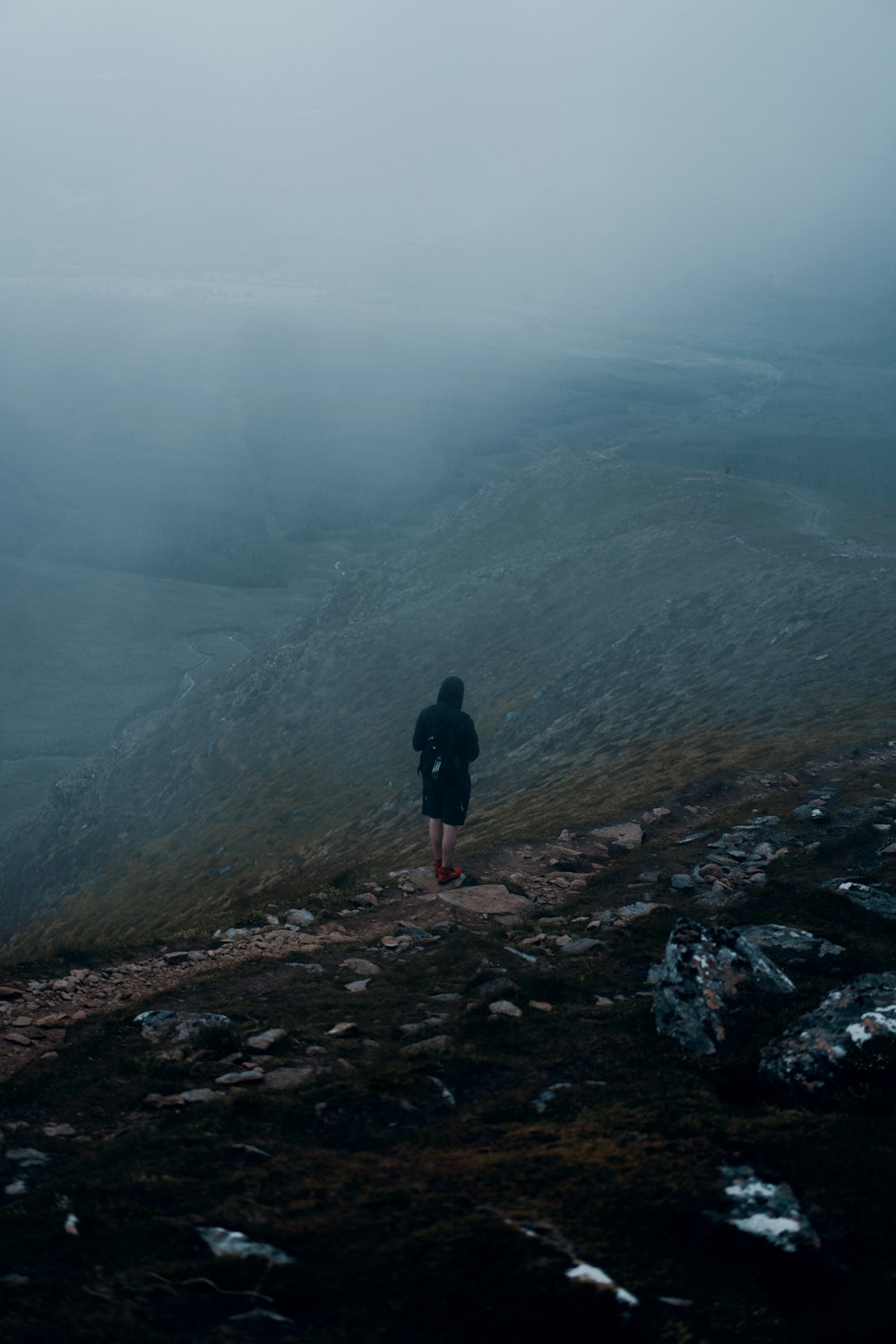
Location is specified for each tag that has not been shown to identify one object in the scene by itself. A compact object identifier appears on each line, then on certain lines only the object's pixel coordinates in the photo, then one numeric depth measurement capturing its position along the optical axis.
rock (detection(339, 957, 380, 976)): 12.78
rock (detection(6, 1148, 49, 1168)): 7.74
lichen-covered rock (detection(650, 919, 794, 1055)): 9.40
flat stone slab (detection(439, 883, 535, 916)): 15.73
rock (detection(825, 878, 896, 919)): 12.74
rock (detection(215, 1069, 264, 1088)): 9.13
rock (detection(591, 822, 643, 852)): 19.47
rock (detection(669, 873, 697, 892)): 15.28
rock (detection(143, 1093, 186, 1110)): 8.73
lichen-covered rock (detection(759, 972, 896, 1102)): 8.08
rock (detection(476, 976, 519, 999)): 11.18
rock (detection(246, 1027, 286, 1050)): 9.95
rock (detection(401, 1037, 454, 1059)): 9.56
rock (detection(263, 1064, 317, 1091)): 8.98
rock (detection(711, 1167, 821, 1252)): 6.22
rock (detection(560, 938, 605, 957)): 12.88
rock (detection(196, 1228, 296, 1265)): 6.05
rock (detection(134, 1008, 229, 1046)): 10.41
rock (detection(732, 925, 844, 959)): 11.26
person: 16.89
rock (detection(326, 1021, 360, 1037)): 10.40
